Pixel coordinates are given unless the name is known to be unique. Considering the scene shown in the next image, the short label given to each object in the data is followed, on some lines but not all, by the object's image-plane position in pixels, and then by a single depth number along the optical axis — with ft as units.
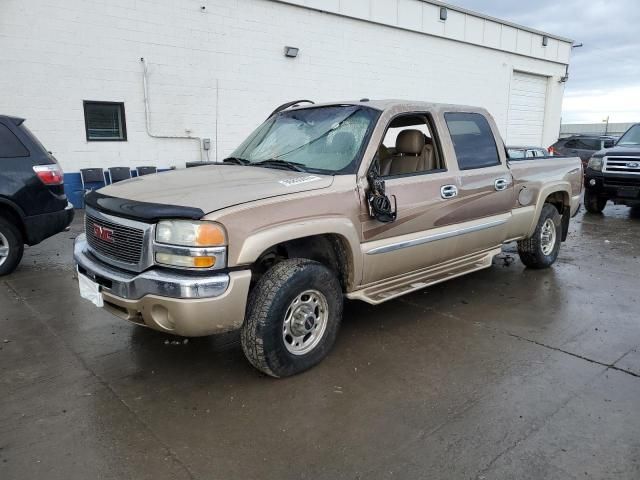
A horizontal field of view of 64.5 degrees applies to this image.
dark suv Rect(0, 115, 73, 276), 18.26
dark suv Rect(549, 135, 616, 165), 53.26
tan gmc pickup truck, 9.76
